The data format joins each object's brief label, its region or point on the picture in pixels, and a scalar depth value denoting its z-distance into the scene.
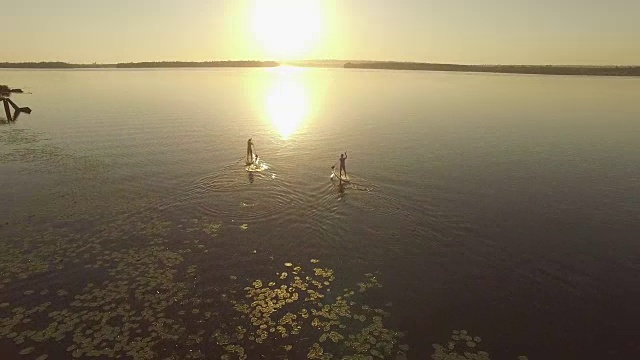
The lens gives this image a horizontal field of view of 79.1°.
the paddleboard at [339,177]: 36.68
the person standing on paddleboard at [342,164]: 34.88
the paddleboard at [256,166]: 40.10
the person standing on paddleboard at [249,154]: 40.19
